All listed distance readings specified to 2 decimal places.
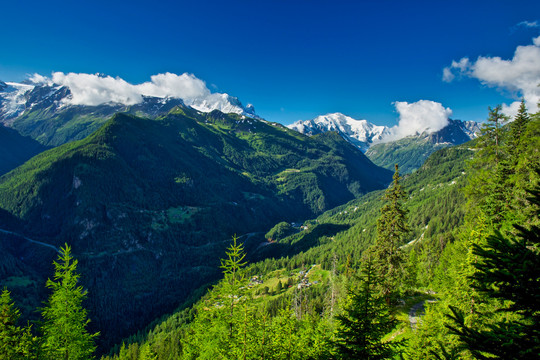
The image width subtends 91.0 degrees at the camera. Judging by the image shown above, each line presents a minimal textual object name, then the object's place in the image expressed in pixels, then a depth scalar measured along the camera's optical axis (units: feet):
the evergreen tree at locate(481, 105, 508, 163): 139.44
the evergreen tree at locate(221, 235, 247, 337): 71.41
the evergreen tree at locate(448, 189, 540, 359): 19.94
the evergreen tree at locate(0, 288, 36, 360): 72.54
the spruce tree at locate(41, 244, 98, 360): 77.71
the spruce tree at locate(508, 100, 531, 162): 133.90
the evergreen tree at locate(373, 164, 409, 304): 123.44
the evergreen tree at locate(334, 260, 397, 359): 43.11
